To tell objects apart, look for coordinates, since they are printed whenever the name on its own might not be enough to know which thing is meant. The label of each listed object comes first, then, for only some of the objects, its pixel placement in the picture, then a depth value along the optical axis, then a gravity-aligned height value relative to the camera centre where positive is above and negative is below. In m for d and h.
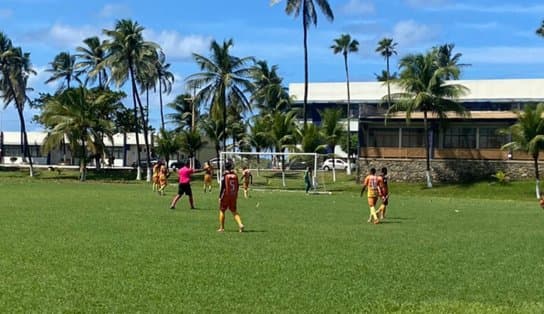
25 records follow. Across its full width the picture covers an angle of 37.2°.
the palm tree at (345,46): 79.38 +11.44
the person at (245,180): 37.91 -0.82
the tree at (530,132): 45.88 +1.60
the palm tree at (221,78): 61.97 +6.55
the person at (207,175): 43.17 -0.64
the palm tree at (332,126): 63.34 +2.84
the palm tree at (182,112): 85.31 +5.49
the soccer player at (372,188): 22.94 -0.77
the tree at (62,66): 89.12 +10.94
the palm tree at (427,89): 51.59 +4.59
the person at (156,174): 40.50 -0.52
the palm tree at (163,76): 79.28 +9.22
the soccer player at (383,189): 23.16 -0.80
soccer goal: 50.12 -0.42
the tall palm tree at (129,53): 62.47 +8.66
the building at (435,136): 53.53 +1.70
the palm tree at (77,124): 63.50 +3.23
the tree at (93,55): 76.31 +10.44
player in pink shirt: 27.35 -0.70
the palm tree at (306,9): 57.66 +10.92
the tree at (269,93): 78.62 +6.79
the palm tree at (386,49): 86.81 +12.16
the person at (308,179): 44.78 -0.97
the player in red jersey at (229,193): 18.64 -0.70
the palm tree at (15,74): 72.56 +8.71
